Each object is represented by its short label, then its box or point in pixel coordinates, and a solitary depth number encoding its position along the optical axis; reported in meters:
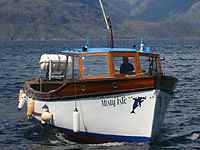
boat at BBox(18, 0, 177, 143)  25.94
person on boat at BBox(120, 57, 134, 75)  27.03
